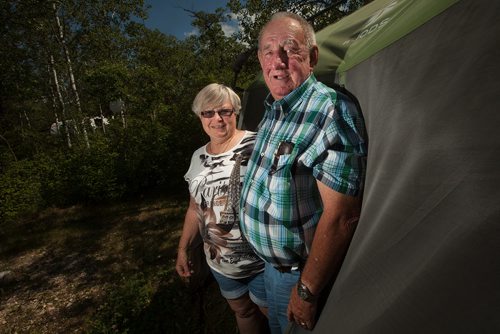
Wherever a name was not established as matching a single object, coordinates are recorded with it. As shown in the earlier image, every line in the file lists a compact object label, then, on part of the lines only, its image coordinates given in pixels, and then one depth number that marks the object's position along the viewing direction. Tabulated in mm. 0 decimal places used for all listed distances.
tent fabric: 543
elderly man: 1149
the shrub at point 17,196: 8414
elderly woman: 1877
